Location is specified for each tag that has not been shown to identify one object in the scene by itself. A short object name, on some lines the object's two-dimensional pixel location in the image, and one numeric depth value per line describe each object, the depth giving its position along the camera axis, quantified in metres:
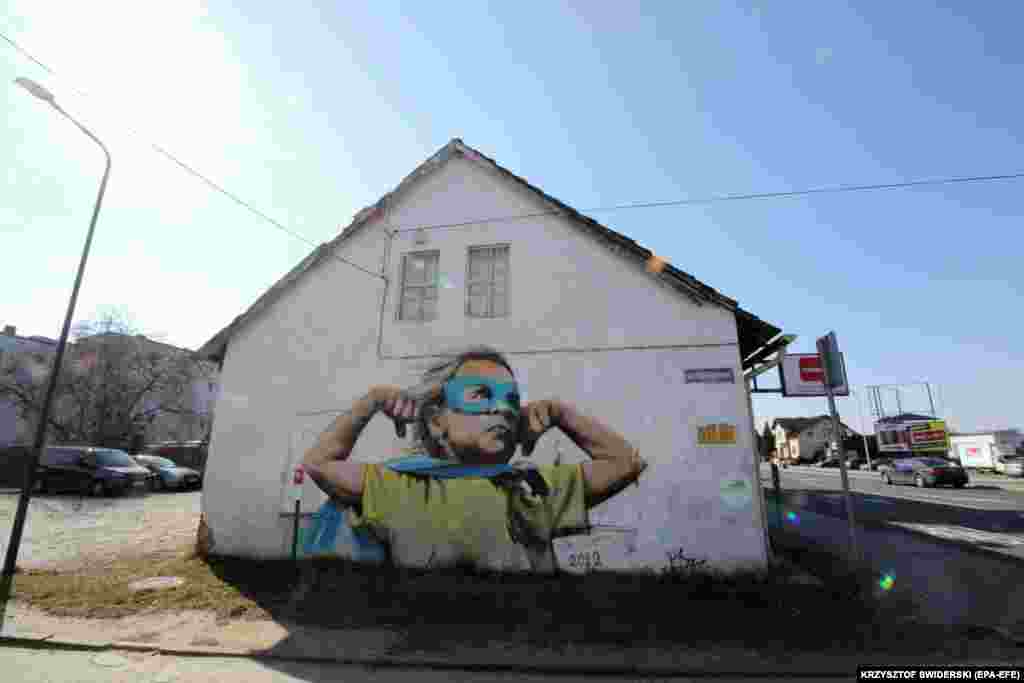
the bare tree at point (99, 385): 30.72
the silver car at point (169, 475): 21.02
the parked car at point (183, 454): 28.95
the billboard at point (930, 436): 39.28
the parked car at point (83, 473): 17.53
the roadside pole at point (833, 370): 6.83
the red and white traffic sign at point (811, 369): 7.73
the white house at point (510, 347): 7.86
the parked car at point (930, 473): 23.06
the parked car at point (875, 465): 41.06
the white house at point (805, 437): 59.47
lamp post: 7.42
